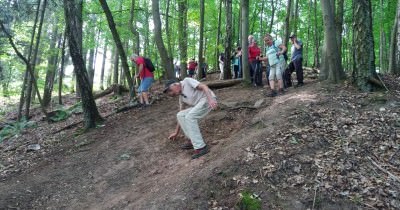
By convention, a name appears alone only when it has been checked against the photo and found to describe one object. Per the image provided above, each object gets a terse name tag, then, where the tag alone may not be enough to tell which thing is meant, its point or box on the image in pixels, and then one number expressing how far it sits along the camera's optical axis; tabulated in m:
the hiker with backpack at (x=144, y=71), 11.18
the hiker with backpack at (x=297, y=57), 10.09
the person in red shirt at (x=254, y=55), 11.40
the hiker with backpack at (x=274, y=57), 9.59
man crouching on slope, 6.68
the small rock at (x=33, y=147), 9.61
